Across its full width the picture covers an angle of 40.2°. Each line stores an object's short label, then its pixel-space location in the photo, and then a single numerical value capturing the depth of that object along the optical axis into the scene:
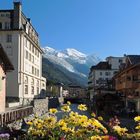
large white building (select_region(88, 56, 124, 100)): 68.51
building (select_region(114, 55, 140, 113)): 25.77
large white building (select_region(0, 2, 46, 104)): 33.43
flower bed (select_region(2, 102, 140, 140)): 3.72
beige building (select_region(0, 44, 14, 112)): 16.80
